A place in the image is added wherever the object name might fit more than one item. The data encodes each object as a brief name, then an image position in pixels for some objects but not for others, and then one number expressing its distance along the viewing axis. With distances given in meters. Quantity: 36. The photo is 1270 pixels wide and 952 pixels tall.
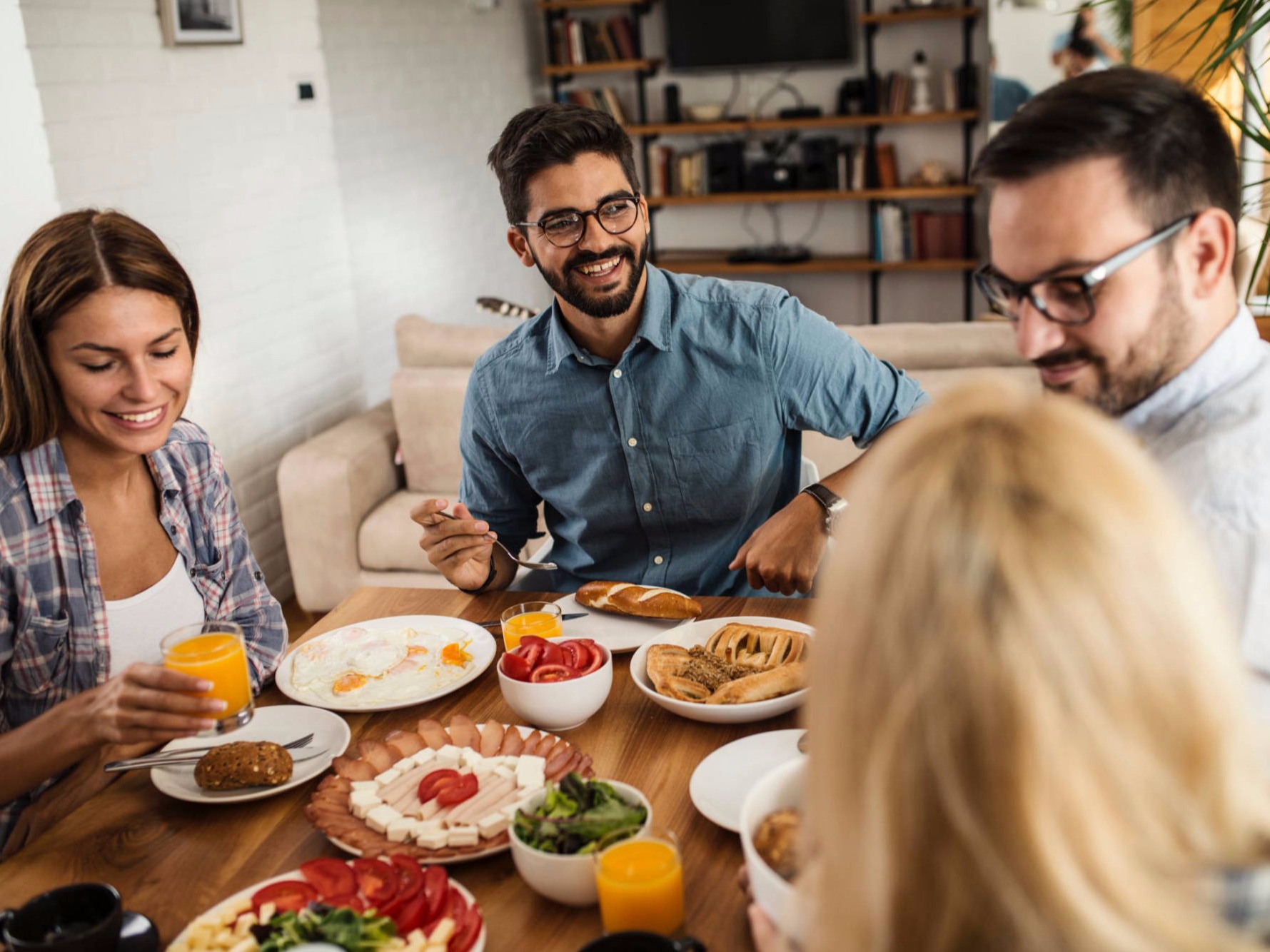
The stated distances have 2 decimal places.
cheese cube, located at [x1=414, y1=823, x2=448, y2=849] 1.13
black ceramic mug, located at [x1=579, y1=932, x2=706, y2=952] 0.90
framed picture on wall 3.48
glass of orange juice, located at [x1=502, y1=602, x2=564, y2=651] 1.56
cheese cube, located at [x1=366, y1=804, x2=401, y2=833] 1.17
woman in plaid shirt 1.50
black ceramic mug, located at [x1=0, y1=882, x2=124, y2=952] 0.95
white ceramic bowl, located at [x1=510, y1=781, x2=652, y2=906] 1.02
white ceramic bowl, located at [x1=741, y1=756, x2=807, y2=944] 0.79
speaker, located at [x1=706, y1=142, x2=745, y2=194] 6.68
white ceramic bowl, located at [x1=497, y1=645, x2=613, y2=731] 1.35
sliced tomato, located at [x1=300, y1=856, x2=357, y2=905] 1.04
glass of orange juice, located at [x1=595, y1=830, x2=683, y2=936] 0.97
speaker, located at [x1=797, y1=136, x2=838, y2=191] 6.56
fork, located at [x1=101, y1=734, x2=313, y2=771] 1.31
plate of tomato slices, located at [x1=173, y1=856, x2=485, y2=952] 1.00
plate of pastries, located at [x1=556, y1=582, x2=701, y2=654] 1.63
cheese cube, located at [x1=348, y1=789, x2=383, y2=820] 1.19
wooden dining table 1.04
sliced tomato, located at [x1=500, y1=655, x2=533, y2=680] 1.40
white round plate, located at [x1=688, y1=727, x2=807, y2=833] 1.17
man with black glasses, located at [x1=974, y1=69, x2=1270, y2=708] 1.17
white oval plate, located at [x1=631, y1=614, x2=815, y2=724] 1.33
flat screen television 6.34
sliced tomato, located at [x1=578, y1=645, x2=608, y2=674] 1.40
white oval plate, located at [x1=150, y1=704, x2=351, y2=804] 1.27
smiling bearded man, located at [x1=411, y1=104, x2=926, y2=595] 1.96
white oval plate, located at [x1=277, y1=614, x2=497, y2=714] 1.47
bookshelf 6.29
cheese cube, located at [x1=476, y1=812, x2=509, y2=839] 1.14
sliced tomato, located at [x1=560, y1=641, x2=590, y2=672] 1.41
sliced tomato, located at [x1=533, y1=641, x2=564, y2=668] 1.41
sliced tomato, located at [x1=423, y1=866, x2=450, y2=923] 1.02
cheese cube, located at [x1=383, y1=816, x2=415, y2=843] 1.15
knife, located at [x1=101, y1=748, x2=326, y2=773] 1.31
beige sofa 3.35
